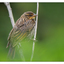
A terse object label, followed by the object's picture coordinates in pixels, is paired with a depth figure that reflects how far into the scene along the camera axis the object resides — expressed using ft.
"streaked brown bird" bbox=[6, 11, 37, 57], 14.92
